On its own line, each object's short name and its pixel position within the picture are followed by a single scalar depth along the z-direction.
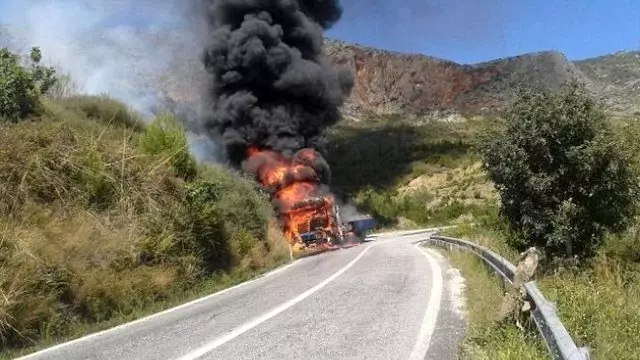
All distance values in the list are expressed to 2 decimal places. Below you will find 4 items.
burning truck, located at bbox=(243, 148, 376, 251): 28.73
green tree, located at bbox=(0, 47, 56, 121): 13.12
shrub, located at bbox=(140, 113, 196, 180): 15.09
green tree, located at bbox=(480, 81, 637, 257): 12.35
